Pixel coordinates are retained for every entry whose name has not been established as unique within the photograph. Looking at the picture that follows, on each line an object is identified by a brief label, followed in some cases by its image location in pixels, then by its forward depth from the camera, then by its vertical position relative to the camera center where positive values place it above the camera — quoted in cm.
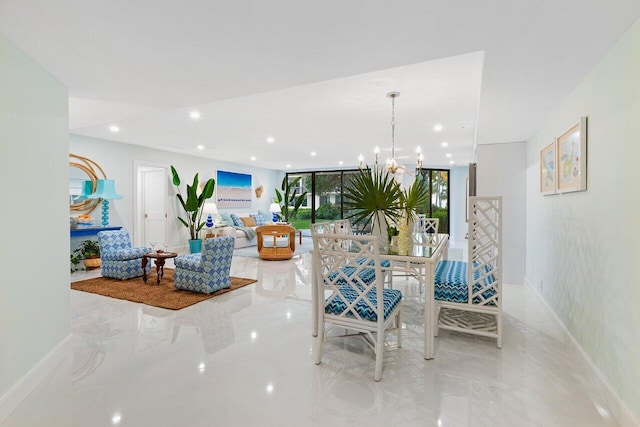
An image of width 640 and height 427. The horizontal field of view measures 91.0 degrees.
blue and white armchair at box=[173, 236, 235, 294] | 403 -78
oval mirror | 557 +47
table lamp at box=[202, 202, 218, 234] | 780 -5
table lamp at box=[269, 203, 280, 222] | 926 +1
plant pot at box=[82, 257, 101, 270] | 544 -94
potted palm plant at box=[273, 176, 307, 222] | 962 +28
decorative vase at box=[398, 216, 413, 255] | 311 -21
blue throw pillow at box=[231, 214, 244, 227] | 873 -33
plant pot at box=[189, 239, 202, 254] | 736 -84
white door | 736 +9
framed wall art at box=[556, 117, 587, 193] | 235 +43
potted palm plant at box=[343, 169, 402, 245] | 271 +10
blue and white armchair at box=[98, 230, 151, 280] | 471 -75
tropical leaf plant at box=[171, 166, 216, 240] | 732 +16
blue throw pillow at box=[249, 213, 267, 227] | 954 -30
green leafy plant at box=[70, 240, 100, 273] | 545 -77
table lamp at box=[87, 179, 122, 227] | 570 +26
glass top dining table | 239 -45
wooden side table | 456 -75
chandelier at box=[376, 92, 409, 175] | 347 +127
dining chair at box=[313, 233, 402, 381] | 211 -65
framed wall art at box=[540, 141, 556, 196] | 314 +44
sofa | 809 -43
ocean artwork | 896 +58
